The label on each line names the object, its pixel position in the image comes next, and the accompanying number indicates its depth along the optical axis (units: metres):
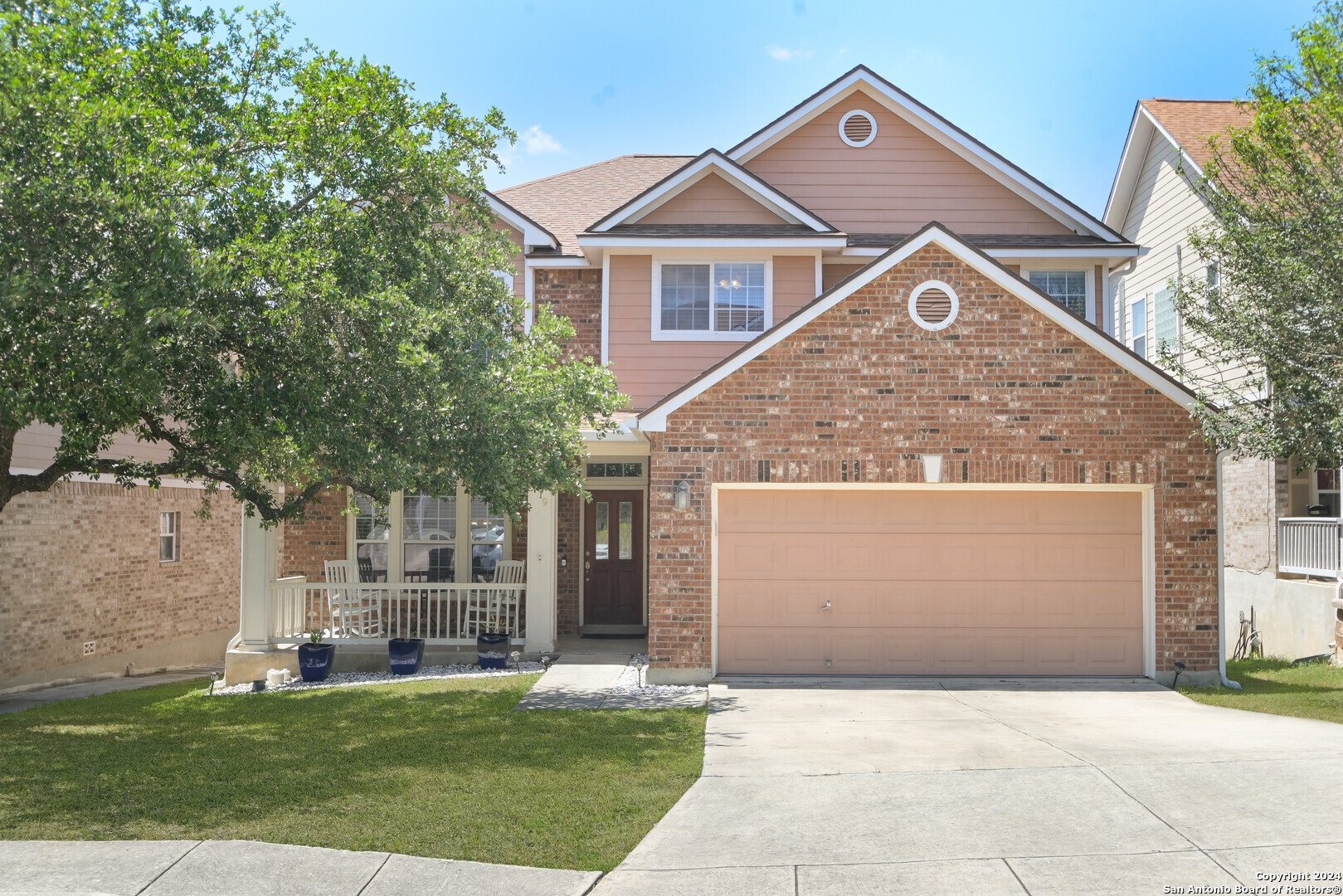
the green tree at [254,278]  7.97
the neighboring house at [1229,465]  16.48
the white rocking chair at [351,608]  14.41
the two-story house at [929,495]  11.98
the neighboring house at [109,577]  15.14
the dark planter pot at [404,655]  13.62
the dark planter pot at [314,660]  13.58
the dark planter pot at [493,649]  13.58
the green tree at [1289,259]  10.70
